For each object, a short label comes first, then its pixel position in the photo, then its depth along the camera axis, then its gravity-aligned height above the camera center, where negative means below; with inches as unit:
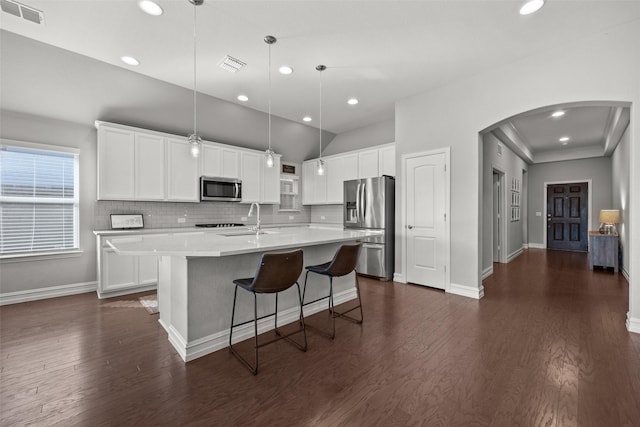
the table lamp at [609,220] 214.7 -5.1
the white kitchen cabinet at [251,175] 225.0 +30.4
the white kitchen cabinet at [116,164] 160.4 +28.5
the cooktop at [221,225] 209.9 -9.1
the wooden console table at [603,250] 210.2 -27.7
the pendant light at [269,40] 116.6 +71.9
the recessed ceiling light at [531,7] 97.1 +72.3
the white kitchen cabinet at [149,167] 172.9 +28.5
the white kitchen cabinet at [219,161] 203.8 +38.3
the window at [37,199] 147.9 +7.6
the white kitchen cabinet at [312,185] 261.1 +26.4
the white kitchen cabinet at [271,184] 237.8 +25.0
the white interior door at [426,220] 167.6 -4.4
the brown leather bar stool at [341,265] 109.3 -20.5
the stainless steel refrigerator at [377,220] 191.8 -5.0
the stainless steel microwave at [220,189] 200.7 +17.4
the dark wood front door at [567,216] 312.3 -3.1
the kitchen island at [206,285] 89.9 -25.2
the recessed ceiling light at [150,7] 95.9 +70.8
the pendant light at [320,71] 141.3 +72.6
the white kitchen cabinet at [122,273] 155.5 -34.4
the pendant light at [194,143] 117.4 +29.2
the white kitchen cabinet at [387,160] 206.1 +39.0
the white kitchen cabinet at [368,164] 217.8 +38.8
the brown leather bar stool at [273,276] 86.1 -19.8
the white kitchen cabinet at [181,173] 186.5 +27.1
